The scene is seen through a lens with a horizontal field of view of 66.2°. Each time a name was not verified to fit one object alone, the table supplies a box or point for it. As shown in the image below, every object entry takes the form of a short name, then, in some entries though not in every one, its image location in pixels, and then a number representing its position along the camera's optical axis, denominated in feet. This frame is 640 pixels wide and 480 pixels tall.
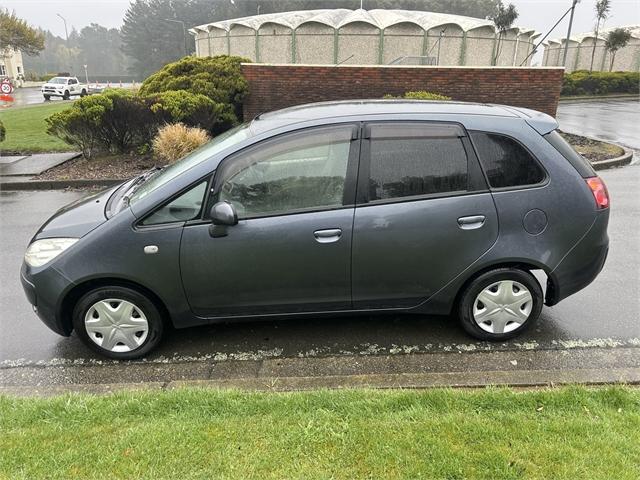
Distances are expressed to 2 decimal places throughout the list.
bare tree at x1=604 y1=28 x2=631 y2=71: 122.11
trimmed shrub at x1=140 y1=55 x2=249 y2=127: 38.52
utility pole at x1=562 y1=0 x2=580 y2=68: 58.18
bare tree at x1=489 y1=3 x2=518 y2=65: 100.53
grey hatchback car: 11.05
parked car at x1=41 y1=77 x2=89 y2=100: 114.32
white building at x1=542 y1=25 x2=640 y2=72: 137.28
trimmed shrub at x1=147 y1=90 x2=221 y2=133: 34.19
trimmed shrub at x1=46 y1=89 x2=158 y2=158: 32.55
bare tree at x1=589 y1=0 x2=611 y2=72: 140.25
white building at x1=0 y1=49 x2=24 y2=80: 202.39
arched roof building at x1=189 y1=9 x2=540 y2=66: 89.76
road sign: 47.07
